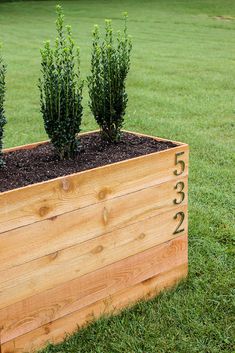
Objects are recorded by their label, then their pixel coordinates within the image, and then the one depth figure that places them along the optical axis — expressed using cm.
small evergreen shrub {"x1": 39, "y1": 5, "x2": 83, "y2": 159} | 312
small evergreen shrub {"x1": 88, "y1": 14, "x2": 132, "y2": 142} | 340
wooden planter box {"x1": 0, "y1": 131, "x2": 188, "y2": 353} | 267
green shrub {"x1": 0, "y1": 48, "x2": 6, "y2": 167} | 298
